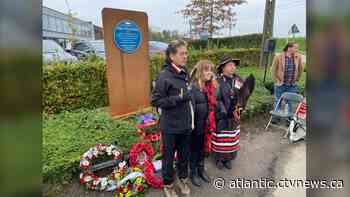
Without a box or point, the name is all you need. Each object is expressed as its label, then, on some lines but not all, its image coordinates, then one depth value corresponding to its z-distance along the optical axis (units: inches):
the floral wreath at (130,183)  112.5
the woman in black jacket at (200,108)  111.2
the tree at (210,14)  696.4
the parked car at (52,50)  273.8
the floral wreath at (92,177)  114.4
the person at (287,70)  190.2
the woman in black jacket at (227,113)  122.1
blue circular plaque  180.5
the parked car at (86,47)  361.1
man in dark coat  98.4
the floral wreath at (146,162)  118.0
